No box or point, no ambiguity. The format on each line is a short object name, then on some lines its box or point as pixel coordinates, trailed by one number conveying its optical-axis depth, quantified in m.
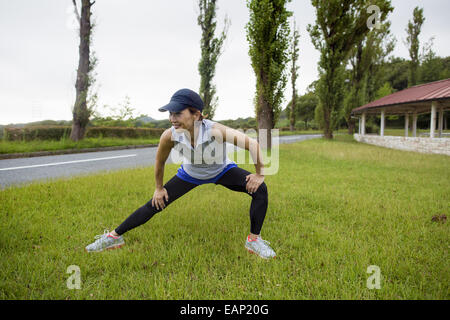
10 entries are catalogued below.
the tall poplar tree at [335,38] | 16.26
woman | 2.16
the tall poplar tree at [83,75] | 12.16
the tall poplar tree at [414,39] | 27.27
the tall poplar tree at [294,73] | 25.70
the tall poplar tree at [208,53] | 14.13
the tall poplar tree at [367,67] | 20.84
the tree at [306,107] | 57.35
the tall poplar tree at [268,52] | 9.50
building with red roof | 12.27
